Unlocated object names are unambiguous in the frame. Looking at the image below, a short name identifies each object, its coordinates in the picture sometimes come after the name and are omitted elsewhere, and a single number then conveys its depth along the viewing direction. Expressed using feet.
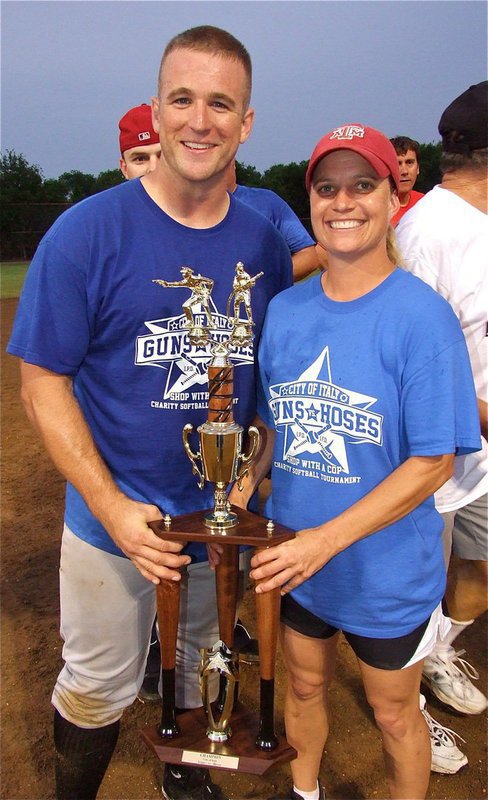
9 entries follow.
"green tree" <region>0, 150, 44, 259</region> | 92.73
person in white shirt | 7.89
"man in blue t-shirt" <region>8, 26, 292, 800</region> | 6.30
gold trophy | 6.11
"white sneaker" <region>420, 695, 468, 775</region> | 8.85
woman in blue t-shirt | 5.90
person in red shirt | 16.85
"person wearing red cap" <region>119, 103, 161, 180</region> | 12.30
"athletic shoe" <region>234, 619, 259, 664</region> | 11.38
